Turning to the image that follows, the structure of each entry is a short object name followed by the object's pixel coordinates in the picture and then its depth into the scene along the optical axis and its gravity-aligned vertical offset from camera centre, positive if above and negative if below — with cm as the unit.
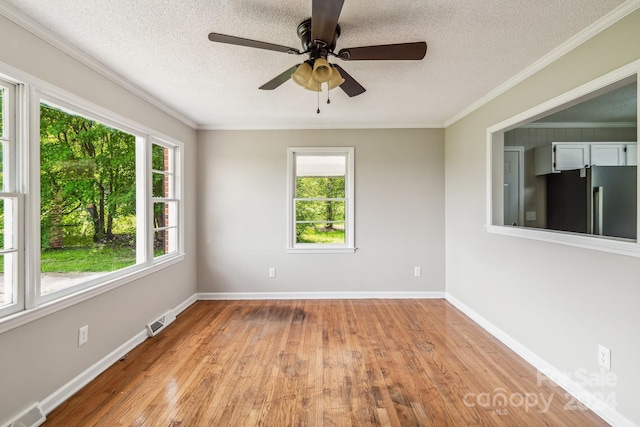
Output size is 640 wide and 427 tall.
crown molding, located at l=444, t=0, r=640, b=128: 161 +118
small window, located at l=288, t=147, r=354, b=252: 411 +22
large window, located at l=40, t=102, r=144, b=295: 194 +11
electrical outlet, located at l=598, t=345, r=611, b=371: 176 -91
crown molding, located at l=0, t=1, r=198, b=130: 163 +115
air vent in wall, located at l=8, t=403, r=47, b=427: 162 -122
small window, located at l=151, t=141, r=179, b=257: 321 +15
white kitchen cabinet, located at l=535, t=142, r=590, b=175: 345 +72
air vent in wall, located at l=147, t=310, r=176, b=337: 285 -119
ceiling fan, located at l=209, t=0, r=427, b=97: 158 +98
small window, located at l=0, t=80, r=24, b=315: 167 -2
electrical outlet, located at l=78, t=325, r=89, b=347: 207 -92
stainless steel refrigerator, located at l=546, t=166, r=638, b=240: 234 +11
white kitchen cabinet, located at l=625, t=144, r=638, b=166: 346 +74
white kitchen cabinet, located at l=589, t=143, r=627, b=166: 340 +72
